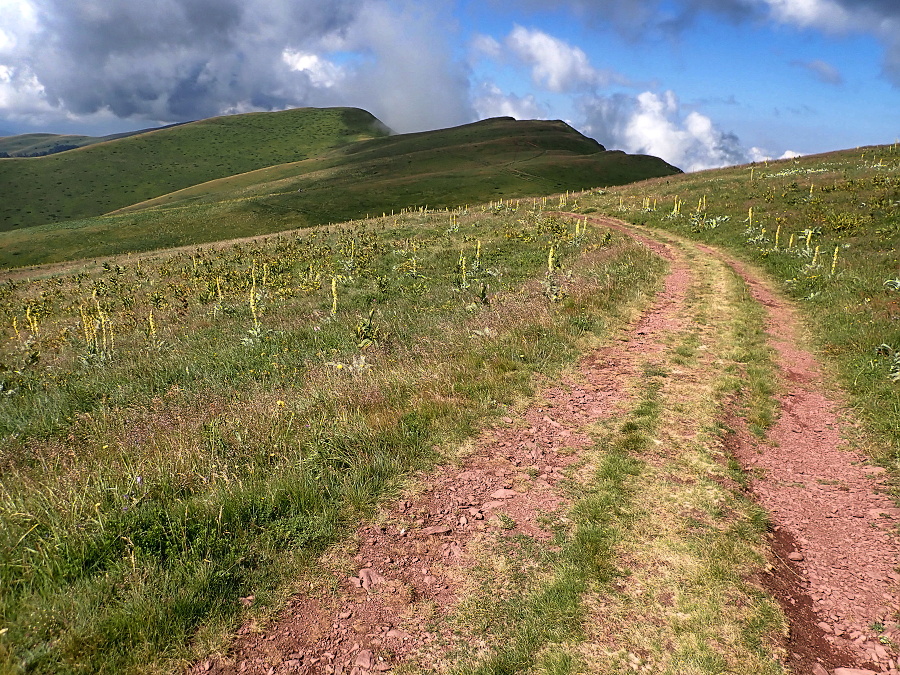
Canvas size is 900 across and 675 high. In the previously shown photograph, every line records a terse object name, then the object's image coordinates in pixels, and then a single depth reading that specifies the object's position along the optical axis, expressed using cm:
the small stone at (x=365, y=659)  359
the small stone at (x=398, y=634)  384
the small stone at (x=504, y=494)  553
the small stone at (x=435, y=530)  498
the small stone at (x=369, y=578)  432
